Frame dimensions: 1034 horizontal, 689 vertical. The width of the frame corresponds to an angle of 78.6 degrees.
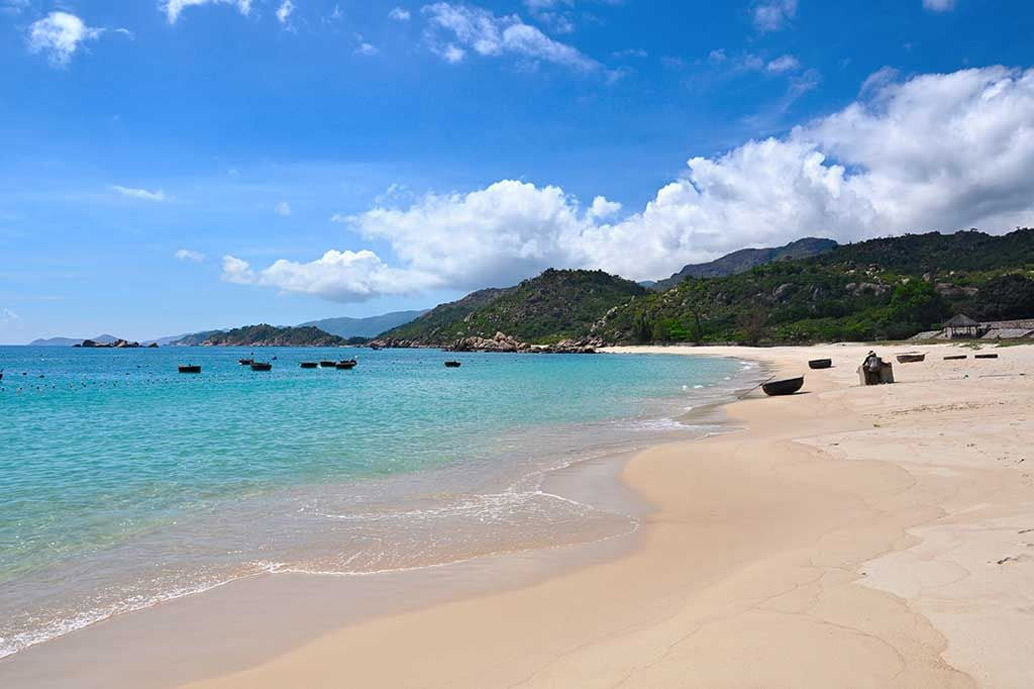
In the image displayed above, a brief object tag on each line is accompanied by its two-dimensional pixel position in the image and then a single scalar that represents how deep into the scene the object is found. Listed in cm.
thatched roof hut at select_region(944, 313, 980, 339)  7106
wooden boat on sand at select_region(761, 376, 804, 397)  2864
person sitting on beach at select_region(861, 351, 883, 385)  2798
